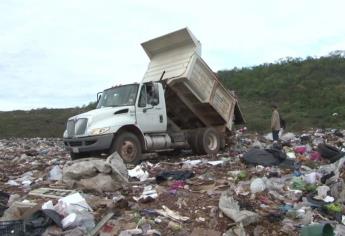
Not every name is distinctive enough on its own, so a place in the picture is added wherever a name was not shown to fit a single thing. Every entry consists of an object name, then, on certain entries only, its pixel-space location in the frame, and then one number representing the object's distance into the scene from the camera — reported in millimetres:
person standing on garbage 14626
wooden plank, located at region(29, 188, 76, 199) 6852
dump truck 10648
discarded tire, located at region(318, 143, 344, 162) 9633
